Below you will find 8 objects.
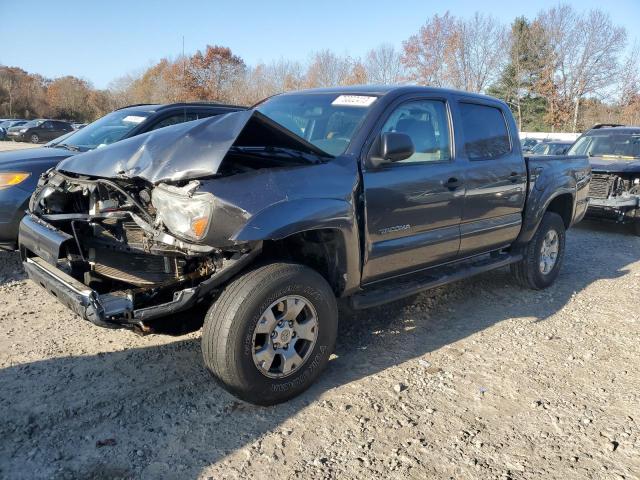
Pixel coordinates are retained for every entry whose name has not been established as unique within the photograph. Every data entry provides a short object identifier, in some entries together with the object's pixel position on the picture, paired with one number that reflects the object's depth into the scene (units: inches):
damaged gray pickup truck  111.2
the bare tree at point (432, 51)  1454.2
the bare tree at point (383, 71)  1492.4
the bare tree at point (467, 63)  1439.5
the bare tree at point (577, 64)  1477.6
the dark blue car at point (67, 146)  184.2
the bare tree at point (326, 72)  1569.9
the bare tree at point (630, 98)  1473.9
